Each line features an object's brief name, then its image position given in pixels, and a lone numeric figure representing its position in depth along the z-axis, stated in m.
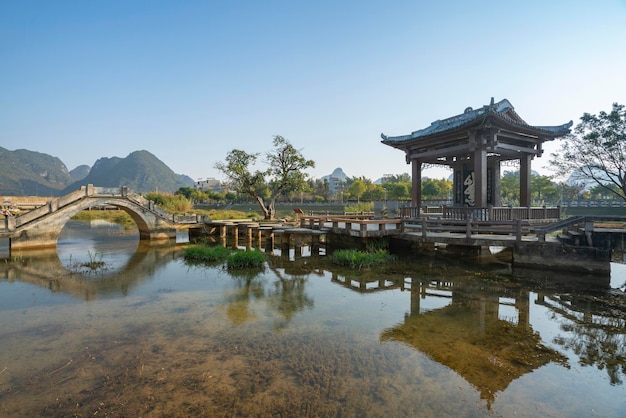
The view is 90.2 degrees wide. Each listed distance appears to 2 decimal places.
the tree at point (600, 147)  21.14
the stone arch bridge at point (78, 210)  16.05
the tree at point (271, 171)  28.41
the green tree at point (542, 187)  50.95
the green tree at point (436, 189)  59.91
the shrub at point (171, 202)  33.97
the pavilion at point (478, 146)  13.25
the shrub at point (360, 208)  34.53
